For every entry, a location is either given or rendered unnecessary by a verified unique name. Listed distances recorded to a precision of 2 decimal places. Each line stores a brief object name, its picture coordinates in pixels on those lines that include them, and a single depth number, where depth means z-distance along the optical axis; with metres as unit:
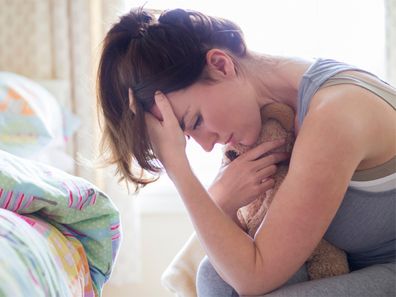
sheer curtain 2.15
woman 0.90
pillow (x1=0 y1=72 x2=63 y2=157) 1.74
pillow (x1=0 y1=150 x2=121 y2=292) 0.80
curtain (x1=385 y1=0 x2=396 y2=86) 2.12
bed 0.66
